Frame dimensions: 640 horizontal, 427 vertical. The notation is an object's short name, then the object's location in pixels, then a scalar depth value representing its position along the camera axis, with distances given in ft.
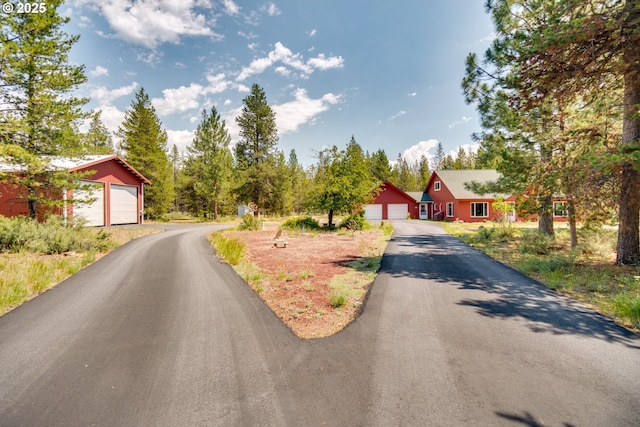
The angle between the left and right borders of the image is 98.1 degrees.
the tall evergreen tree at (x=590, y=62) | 22.65
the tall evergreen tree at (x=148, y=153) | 102.22
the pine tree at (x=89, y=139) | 42.31
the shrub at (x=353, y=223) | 71.36
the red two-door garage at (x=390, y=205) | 124.67
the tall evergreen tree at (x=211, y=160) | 108.68
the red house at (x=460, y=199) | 103.65
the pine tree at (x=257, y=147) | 114.93
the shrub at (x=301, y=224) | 71.77
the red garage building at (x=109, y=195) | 55.72
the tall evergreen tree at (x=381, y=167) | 191.93
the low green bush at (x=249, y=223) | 69.51
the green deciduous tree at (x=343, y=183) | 67.77
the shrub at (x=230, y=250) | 32.86
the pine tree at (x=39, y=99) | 35.09
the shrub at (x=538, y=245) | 37.58
